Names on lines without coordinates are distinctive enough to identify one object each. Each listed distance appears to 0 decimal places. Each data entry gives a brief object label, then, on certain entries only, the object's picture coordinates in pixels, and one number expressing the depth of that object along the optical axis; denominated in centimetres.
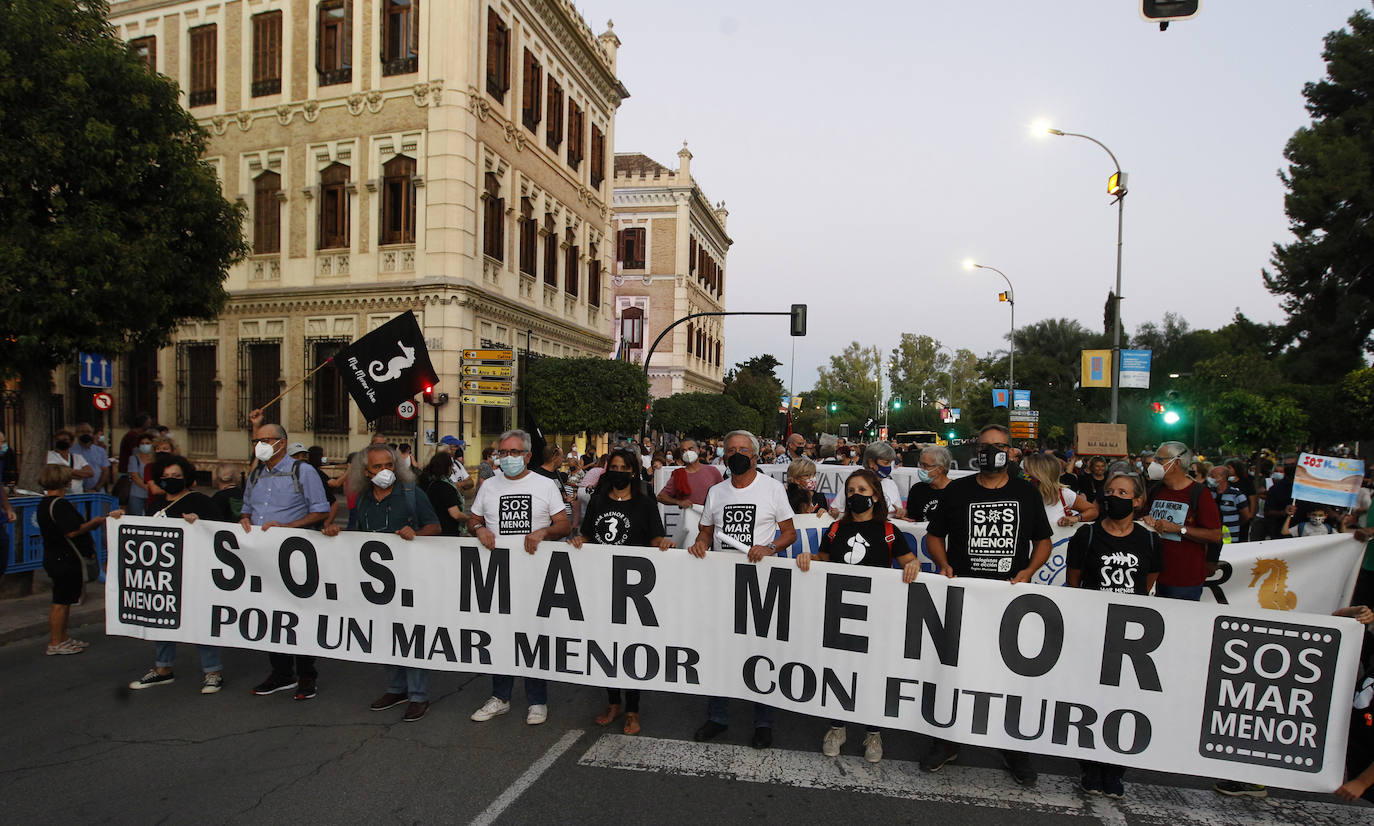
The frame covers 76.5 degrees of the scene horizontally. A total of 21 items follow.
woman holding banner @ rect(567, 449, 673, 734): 562
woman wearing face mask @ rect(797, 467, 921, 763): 515
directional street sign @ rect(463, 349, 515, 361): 2031
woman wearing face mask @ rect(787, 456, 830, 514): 737
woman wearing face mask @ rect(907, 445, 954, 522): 601
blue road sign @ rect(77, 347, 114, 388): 1350
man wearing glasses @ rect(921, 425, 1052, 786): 496
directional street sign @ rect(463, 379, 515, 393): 2042
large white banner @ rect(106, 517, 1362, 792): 441
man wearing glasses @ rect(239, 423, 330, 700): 618
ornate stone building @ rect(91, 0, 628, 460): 2241
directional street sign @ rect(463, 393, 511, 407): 2023
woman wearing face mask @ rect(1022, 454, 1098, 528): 706
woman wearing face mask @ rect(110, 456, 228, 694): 620
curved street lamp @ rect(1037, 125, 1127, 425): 1988
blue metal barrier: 892
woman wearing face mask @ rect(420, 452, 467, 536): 705
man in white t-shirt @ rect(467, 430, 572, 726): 573
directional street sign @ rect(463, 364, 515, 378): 2039
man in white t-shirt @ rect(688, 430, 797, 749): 541
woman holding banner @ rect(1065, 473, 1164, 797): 480
